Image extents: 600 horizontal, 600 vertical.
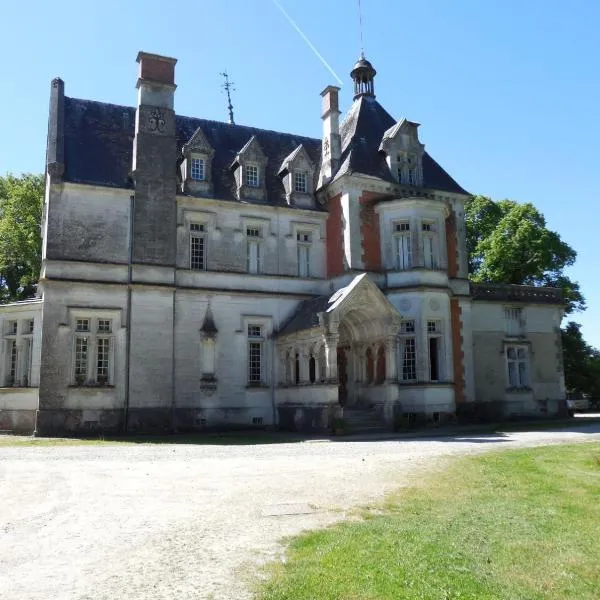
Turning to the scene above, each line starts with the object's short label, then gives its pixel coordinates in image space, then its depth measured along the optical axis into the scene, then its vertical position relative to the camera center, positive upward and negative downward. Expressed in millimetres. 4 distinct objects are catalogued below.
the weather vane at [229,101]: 42588 +19797
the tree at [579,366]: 40469 +1331
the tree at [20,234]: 38500 +9747
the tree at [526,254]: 41312 +8764
